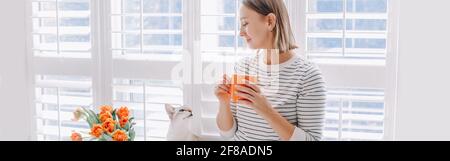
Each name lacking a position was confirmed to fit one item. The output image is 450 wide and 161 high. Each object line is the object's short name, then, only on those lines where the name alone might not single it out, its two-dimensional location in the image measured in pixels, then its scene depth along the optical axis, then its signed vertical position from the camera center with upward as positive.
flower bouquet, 1.61 -0.28
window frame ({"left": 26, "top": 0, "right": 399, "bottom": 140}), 1.57 -0.09
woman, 1.39 -0.14
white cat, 1.72 -0.29
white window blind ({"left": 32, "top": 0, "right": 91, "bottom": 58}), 1.93 +0.06
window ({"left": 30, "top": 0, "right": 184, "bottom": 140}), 1.84 -0.06
